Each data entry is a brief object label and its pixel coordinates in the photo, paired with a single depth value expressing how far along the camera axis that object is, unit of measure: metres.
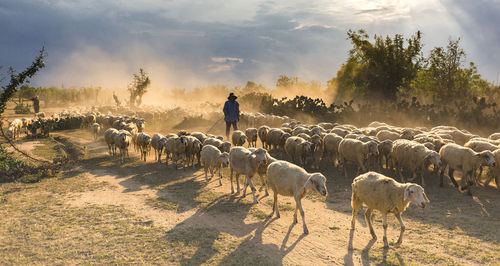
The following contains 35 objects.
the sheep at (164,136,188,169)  15.80
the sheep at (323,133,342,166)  15.79
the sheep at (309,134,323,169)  15.78
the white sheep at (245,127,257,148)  20.25
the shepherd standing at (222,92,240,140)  22.42
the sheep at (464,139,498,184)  12.95
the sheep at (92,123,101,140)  25.70
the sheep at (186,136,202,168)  15.84
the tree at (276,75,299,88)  90.31
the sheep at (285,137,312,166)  15.06
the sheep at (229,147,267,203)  10.99
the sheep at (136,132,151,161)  17.80
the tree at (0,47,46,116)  15.76
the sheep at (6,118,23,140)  24.38
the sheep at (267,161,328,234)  8.14
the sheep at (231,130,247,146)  18.22
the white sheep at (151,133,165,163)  16.89
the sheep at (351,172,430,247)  7.24
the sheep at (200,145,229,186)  13.31
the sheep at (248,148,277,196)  11.56
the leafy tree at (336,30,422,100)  35.88
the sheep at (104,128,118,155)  18.86
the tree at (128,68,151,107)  56.47
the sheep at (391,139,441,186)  12.15
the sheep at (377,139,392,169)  14.15
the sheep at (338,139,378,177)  13.40
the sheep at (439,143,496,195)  11.44
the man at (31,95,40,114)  43.25
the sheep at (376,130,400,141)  16.94
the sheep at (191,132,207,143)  17.55
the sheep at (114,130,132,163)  17.48
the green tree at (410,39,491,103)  29.91
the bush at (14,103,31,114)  47.88
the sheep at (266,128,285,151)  18.51
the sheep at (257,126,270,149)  19.88
